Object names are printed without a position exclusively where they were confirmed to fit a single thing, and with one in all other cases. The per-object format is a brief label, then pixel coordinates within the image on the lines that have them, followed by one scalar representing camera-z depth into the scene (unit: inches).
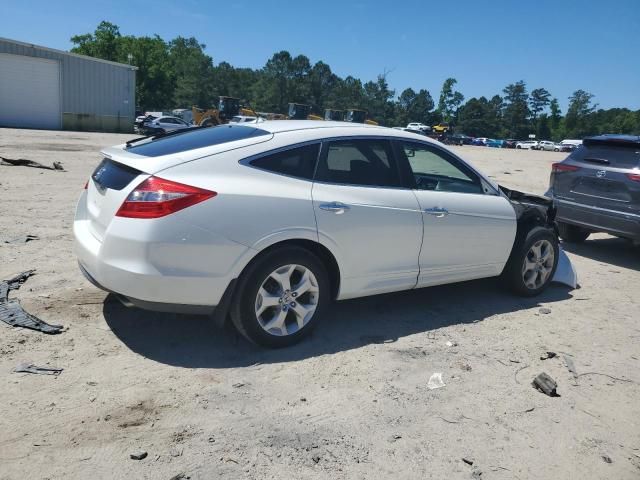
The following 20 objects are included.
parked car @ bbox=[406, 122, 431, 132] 2897.9
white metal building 1251.8
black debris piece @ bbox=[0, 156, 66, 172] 480.7
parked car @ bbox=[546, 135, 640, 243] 271.9
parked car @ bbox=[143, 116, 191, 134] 1391.5
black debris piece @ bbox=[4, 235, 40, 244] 233.2
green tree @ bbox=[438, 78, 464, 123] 5147.6
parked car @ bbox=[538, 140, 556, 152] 3284.9
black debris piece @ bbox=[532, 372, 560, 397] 140.6
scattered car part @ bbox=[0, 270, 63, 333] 152.0
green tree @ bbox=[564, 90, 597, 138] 4677.7
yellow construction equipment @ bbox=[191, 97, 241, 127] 1429.6
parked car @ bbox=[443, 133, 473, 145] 2693.9
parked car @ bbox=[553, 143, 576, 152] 3207.4
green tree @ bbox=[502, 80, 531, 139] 5068.9
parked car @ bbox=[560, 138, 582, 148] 3449.8
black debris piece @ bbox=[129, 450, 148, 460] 102.2
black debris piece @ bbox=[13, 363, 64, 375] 129.4
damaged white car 130.8
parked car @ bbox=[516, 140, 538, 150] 3430.1
